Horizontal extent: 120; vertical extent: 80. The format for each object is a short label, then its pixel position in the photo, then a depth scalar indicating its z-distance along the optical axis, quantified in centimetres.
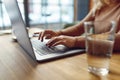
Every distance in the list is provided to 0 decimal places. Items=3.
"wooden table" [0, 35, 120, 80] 58
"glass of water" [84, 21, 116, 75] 59
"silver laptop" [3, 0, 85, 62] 71
